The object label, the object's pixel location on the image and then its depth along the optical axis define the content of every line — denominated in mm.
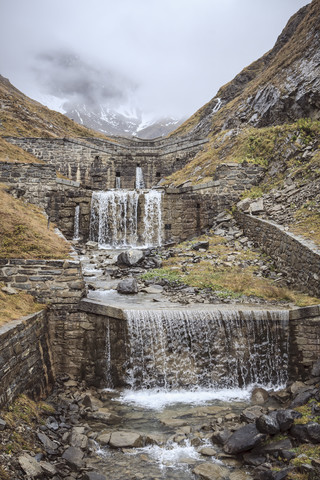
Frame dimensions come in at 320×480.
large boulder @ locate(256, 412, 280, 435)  5648
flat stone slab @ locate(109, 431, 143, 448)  5902
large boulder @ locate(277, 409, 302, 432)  5688
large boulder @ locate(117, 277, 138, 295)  11445
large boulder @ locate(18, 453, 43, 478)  4484
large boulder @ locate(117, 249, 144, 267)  14789
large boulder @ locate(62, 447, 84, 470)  5199
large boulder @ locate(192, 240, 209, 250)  15706
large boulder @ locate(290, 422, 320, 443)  5300
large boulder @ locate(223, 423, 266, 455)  5535
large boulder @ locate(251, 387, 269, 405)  7531
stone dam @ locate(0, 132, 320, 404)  7391
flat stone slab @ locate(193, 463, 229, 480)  5110
